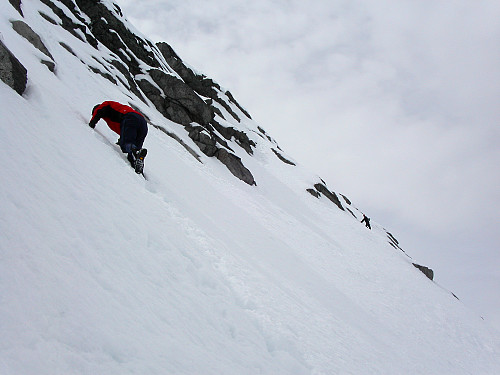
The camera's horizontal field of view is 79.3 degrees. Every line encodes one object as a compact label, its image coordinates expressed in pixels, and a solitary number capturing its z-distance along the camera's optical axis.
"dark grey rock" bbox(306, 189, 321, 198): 36.01
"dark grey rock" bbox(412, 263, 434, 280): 33.98
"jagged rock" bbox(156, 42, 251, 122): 48.72
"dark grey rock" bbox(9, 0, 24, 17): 15.64
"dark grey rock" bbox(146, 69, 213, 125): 30.45
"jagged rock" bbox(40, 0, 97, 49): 26.88
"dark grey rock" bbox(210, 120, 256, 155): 38.12
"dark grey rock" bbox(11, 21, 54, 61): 12.30
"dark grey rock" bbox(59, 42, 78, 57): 20.19
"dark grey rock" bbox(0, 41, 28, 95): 6.05
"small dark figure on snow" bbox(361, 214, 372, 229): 40.62
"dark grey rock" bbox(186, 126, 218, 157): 26.09
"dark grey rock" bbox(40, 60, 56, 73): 12.27
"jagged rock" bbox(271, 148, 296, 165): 47.21
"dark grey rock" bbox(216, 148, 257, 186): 25.80
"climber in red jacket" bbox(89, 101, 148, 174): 8.76
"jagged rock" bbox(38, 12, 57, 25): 23.29
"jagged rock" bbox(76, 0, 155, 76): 34.22
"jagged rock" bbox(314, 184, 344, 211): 40.28
